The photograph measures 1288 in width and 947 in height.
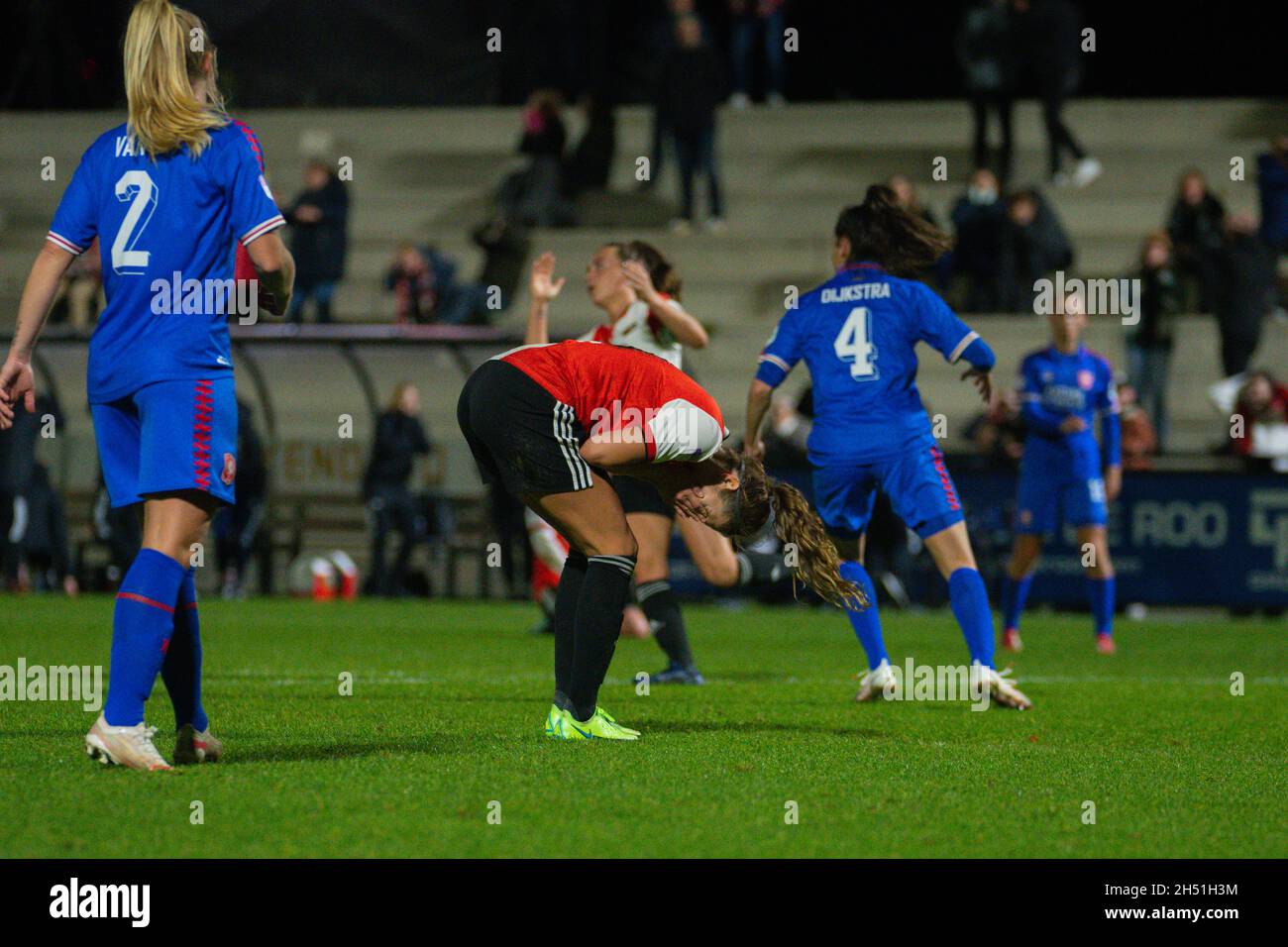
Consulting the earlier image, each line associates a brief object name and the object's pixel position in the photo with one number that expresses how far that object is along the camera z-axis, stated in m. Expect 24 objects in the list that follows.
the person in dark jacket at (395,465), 19.78
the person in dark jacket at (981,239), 22.41
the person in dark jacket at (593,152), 26.12
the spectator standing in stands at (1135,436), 19.09
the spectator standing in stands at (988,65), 24.34
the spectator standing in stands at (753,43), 26.56
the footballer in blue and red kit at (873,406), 8.89
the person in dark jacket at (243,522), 20.11
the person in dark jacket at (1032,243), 22.17
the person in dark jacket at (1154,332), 20.70
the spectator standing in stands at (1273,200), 23.05
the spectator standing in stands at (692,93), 24.00
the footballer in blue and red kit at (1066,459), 13.66
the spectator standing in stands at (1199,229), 21.61
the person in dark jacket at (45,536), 19.67
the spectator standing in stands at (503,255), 24.33
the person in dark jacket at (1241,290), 21.14
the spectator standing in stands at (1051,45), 24.08
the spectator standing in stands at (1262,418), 18.83
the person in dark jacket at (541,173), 24.70
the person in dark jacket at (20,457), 19.25
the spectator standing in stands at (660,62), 24.41
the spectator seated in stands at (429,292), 22.66
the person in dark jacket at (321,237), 23.25
